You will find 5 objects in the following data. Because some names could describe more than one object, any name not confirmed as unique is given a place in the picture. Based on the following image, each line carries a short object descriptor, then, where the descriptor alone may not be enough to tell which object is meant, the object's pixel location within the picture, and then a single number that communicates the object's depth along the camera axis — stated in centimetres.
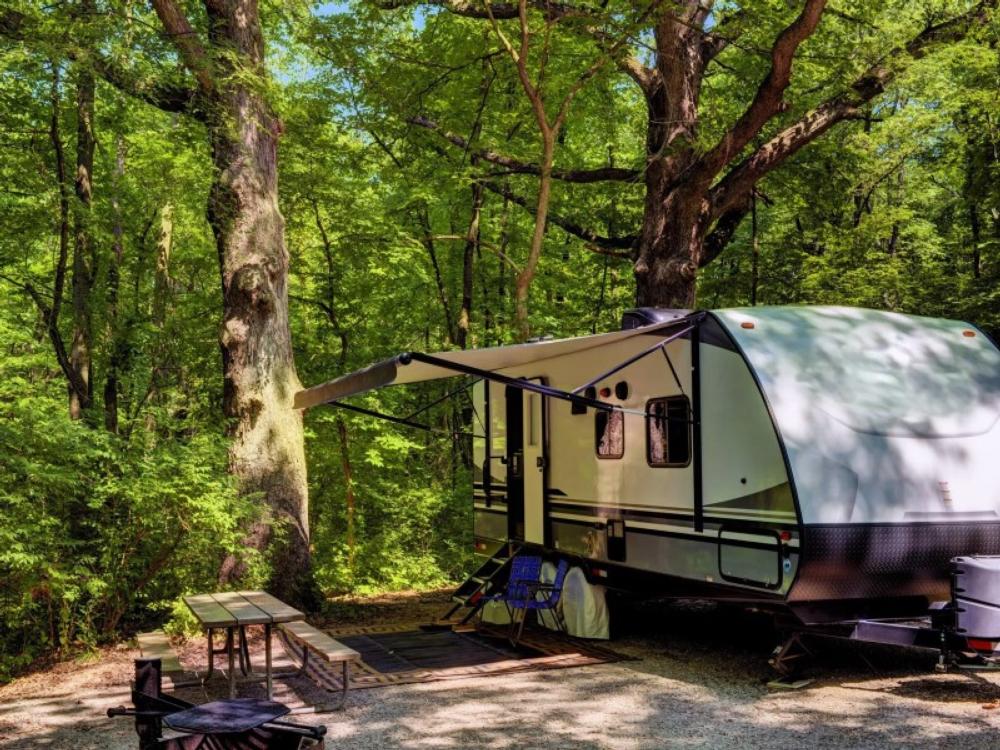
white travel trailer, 661
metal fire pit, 352
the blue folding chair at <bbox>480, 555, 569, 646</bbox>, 875
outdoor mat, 756
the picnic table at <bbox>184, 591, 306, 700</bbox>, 627
